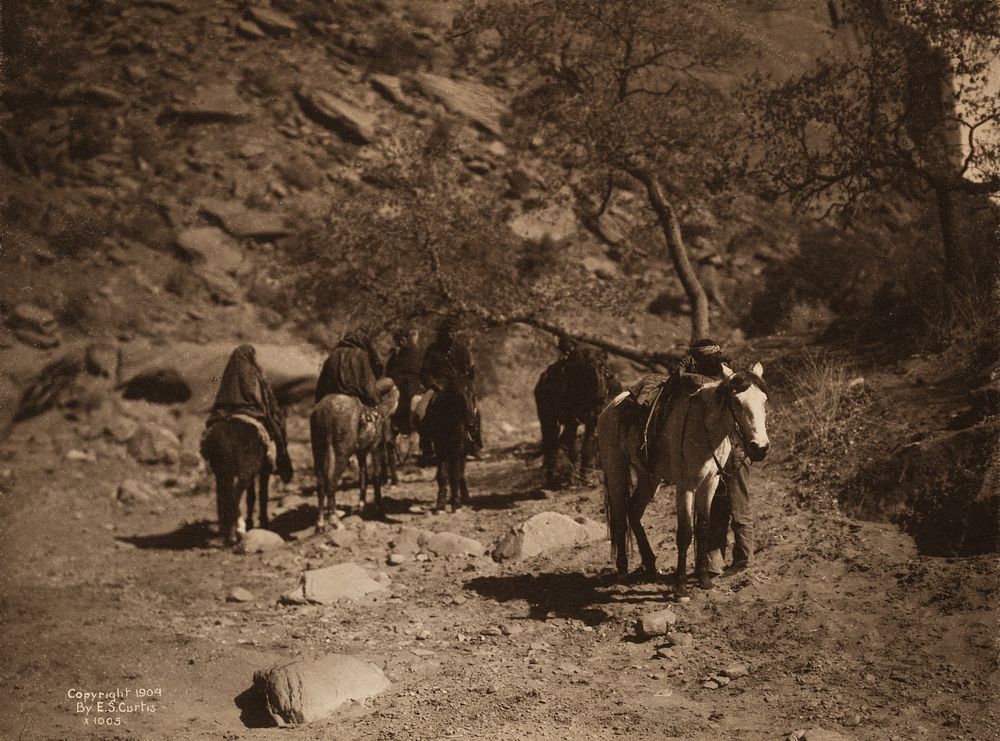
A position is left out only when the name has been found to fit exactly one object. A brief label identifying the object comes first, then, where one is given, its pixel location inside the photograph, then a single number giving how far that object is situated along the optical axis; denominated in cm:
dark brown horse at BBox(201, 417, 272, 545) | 1223
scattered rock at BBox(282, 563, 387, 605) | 986
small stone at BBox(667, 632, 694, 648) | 788
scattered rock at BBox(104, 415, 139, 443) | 1931
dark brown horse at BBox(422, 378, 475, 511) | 1314
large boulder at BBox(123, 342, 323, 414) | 2034
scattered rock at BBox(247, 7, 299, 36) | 2814
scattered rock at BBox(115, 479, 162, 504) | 1566
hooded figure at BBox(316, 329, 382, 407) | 1301
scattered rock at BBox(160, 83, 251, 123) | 2797
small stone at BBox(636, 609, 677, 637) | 803
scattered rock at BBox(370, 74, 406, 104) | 2911
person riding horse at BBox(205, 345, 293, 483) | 1258
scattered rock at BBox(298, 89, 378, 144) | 2845
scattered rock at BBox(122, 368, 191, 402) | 2044
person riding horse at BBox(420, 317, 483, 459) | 1340
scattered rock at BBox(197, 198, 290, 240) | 2636
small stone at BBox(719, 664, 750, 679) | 732
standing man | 852
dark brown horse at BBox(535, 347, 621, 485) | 1330
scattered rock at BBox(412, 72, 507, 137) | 2922
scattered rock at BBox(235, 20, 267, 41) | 2798
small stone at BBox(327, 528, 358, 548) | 1197
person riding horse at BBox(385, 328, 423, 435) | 1606
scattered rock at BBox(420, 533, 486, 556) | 1130
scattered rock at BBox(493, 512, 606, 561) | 1078
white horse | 780
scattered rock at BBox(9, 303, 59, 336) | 2205
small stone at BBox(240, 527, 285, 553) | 1206
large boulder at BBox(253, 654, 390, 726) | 702
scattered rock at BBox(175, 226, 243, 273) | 2552
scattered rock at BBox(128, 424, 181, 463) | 1861
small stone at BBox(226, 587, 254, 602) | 1025
